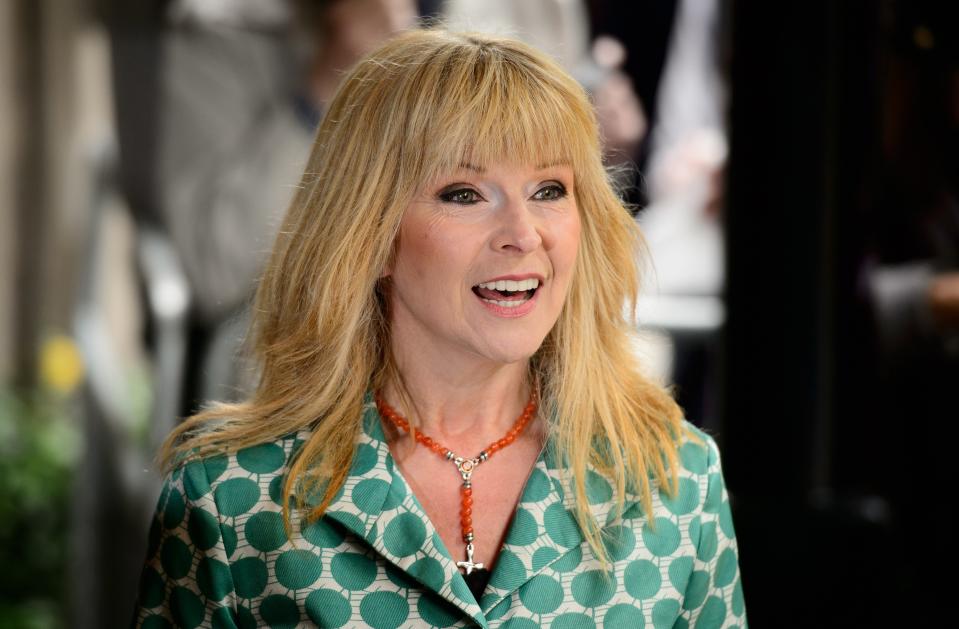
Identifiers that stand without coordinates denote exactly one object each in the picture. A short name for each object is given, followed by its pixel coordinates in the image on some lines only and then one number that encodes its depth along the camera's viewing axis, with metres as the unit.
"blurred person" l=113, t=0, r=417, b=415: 6.99
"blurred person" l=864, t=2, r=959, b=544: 5.66
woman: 3.11
